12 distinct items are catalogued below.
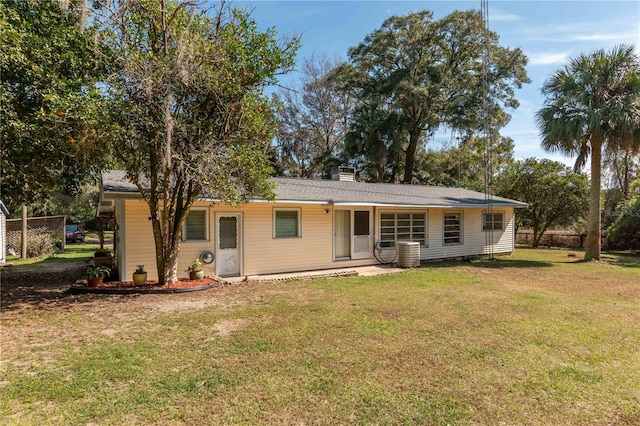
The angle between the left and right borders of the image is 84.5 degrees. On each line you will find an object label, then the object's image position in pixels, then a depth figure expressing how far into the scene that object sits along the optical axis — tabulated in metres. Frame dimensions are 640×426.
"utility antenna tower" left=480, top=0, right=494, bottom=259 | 14.75
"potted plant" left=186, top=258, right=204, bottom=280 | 9.06
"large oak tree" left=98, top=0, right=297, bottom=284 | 6.89
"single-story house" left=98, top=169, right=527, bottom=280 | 9.04
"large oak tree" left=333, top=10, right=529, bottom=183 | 23.28
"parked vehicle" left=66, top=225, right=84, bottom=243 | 24.61
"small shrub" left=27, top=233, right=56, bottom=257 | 16.62
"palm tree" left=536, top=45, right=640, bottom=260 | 13.16
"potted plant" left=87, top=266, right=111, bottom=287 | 8.08
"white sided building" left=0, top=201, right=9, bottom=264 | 14.50
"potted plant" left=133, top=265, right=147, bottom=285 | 8.27
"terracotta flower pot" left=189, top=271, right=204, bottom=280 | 9.05
